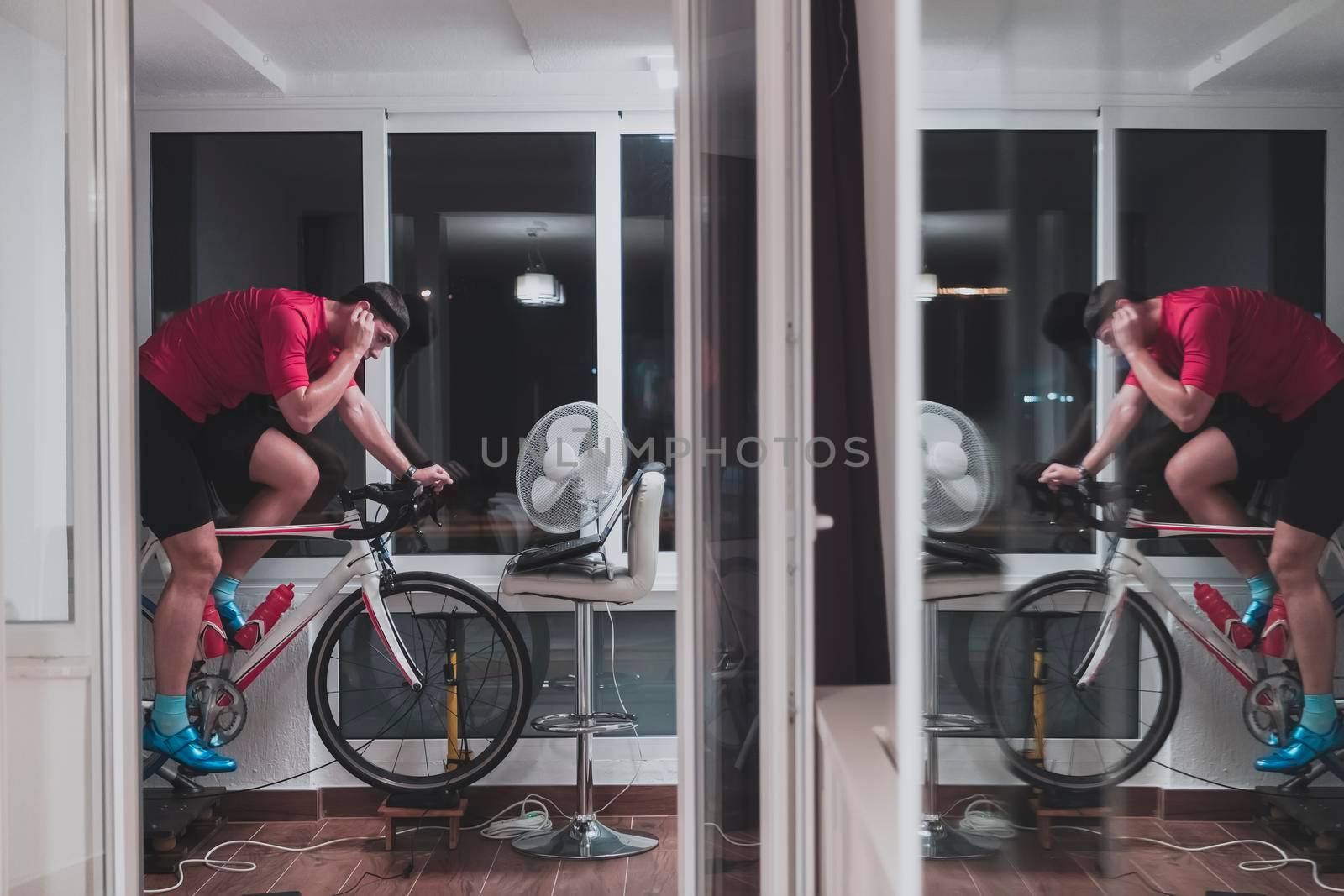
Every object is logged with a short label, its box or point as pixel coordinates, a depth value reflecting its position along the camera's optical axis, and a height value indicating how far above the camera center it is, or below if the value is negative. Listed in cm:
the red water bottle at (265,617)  311 -54
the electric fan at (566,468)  316 -5
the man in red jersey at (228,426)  299 +11
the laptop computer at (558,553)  298 -32
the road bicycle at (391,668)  312 -73
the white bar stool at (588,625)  294 -55
